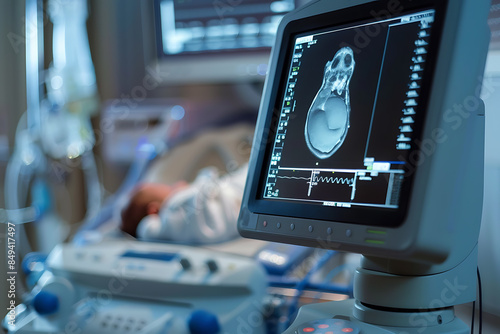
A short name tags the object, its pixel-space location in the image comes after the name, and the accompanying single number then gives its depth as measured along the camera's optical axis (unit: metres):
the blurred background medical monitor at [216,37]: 1.51
